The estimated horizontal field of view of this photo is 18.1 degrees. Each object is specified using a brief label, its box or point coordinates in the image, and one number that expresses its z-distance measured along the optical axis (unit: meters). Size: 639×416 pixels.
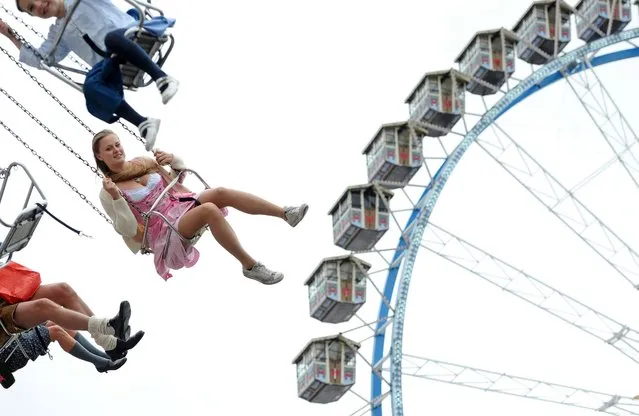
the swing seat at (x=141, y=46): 13.48
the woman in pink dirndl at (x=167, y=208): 13.16
